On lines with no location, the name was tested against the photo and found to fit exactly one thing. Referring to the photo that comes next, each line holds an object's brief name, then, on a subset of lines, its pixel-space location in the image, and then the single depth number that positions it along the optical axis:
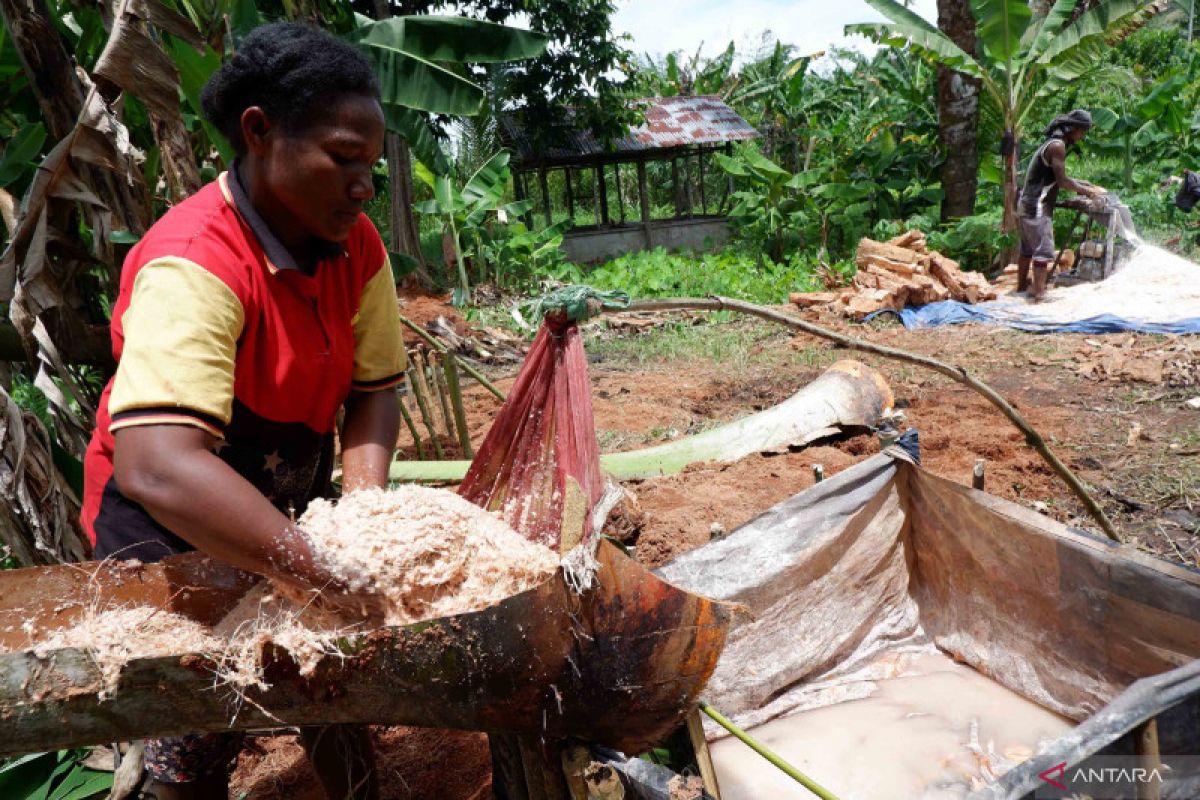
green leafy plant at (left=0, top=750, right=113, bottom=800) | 2.21
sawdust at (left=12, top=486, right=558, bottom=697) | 1.18
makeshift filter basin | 2.12
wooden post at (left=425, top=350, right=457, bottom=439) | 4.34
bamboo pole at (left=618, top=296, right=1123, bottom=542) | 2.04
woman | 1.13
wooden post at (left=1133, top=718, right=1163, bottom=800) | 1.34
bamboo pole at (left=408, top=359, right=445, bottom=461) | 4.12
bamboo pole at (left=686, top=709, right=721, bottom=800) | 1.58
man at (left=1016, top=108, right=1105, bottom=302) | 7.70
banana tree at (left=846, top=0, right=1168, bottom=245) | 8.19
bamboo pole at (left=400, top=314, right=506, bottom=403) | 3.61
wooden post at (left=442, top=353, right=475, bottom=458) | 3.94
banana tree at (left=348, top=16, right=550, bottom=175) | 4.81
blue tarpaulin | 6.53
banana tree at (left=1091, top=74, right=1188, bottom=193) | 10.24
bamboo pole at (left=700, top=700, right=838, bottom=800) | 1.49
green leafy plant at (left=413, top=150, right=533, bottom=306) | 10.38
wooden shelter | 13.89
